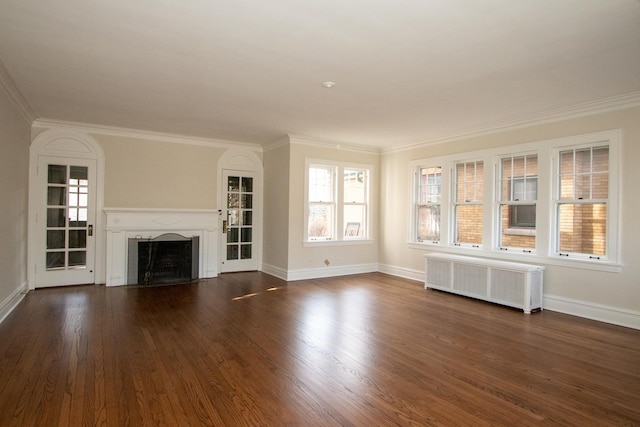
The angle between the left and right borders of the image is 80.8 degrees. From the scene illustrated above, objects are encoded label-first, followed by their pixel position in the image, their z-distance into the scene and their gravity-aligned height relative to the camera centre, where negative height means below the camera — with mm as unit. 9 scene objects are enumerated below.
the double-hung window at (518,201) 5305 +219
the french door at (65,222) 5766 -228
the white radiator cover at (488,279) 4902 -917
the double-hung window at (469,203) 6008 +198
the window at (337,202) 7098 +204
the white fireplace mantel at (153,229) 6082 -347
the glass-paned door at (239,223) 7328 -243
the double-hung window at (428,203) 6707 +205
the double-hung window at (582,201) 4637 +203
